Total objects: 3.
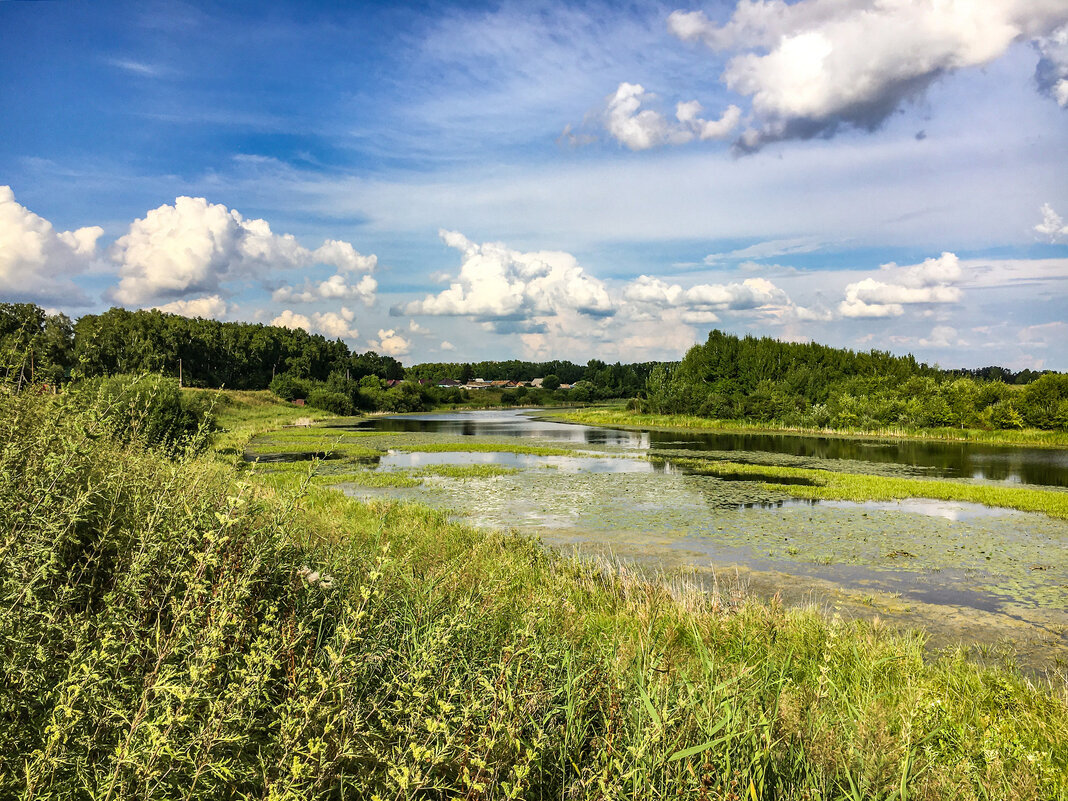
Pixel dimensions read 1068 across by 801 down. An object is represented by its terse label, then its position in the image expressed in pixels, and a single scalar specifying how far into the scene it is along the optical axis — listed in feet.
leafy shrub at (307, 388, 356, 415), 272.51
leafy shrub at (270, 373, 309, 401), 282.77
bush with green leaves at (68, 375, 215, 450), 64.69
